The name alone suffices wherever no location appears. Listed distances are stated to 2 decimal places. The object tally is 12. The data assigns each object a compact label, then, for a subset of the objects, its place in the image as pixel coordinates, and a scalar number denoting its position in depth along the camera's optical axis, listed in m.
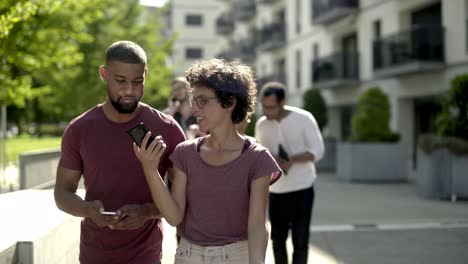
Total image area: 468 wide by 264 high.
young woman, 2.75
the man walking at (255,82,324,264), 5.52
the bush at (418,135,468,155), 12.80
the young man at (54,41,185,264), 2.92
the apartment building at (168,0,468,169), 19.27
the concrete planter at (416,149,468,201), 12.73
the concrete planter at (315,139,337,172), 22.42
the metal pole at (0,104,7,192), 14.05
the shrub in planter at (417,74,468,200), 12.77
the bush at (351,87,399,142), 18.19
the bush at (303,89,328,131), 24.77
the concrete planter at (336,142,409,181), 17.62
